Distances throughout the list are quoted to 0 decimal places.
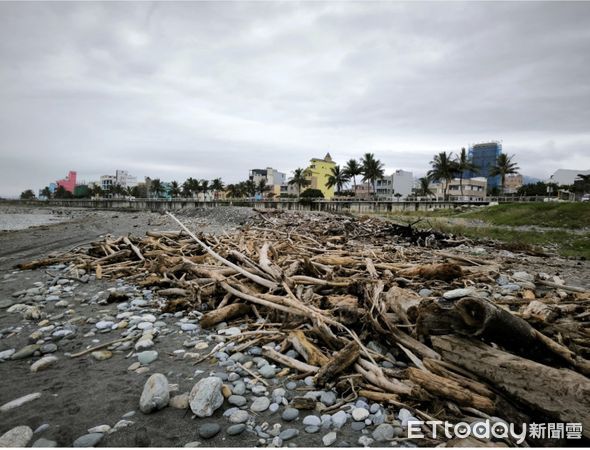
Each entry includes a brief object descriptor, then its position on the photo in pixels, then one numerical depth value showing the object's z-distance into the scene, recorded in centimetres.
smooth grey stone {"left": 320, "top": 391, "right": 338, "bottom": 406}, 276
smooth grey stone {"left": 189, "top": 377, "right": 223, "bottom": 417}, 261
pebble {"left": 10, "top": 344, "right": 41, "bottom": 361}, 361
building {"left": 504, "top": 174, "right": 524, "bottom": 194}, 11659
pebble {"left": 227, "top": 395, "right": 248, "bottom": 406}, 274
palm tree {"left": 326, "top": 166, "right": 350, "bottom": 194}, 8000
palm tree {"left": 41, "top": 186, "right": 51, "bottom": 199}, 15425
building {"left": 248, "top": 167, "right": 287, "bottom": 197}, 11231
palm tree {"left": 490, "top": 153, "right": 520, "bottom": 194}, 6938
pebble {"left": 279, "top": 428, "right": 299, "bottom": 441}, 237
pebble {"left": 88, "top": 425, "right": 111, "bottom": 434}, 242
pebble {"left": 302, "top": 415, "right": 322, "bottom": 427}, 250
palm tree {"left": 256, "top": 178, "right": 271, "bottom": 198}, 10326
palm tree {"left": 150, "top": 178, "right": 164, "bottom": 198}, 12462
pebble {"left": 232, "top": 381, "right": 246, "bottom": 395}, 289
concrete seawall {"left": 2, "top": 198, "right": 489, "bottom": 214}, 4891
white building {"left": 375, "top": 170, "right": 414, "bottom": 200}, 10862
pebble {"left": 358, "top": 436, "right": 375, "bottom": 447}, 230
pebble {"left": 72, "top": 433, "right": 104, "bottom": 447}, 229
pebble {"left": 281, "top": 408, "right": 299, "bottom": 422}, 257
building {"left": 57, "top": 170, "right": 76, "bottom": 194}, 16562
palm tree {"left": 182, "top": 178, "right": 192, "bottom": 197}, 11256
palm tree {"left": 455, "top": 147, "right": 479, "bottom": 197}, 6646
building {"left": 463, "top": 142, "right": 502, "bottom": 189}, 14562
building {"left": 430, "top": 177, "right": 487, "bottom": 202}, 9125
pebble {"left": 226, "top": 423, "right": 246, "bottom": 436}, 242
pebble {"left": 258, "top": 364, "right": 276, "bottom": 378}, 318
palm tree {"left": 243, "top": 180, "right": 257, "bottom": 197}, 10500
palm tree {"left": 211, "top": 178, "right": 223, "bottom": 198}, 11169
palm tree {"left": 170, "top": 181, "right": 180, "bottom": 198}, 12444
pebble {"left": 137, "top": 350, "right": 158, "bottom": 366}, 351
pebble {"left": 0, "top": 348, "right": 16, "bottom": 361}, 358
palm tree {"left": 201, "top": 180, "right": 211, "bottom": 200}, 11212
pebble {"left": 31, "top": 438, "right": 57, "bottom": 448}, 228
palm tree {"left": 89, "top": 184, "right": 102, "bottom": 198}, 14138
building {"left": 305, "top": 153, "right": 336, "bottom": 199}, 9956
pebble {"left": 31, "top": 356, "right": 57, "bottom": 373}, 336
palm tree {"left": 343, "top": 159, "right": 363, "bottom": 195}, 7614
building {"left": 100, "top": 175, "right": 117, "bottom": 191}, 16450
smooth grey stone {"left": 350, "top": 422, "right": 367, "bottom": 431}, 246
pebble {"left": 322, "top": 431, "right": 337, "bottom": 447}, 231
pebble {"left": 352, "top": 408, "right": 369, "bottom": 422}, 254
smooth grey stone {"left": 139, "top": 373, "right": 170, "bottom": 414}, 264
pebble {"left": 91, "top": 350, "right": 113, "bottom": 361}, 359
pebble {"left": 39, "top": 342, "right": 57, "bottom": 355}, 374
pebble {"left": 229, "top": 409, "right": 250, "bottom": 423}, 254
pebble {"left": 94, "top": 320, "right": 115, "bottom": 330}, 439
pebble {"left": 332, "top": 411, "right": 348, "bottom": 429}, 250
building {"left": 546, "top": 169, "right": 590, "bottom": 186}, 10306
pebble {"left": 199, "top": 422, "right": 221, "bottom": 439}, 240
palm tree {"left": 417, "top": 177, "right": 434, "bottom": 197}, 8992
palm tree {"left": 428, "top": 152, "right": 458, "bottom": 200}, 6625
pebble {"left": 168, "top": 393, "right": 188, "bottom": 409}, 271
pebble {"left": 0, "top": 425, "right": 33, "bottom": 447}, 227
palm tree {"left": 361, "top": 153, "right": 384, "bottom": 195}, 7238
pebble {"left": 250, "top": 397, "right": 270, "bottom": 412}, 269
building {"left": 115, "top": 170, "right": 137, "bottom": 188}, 16489
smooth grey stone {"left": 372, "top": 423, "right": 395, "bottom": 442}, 233
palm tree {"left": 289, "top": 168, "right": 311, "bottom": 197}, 8444
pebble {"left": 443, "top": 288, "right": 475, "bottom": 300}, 303
